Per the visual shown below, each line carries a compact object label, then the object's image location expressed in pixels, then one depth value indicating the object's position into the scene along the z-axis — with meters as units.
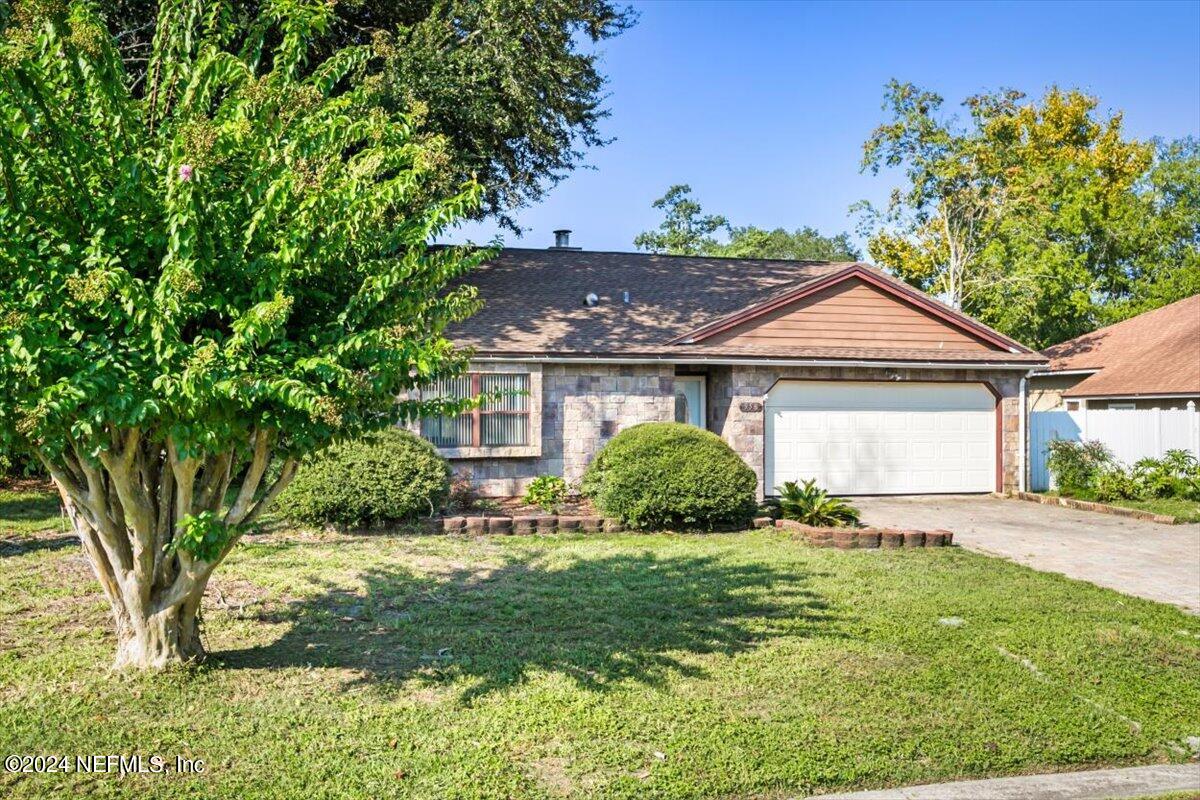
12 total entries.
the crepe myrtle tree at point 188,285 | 4.60
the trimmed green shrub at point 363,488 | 11.58
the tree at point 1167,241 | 33.34
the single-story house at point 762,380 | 15.23
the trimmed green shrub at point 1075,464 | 17.36
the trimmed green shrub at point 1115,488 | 16.37
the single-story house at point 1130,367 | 21.77
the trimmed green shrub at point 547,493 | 14.29
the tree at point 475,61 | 15.44
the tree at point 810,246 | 67.54
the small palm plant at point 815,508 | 12.62
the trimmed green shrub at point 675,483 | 12.05
